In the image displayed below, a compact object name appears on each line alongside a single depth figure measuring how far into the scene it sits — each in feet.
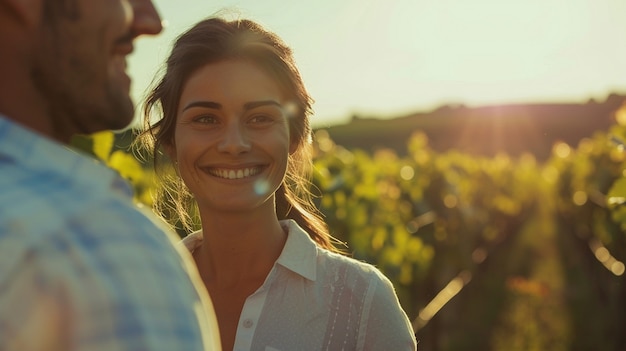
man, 2.81
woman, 8.87
